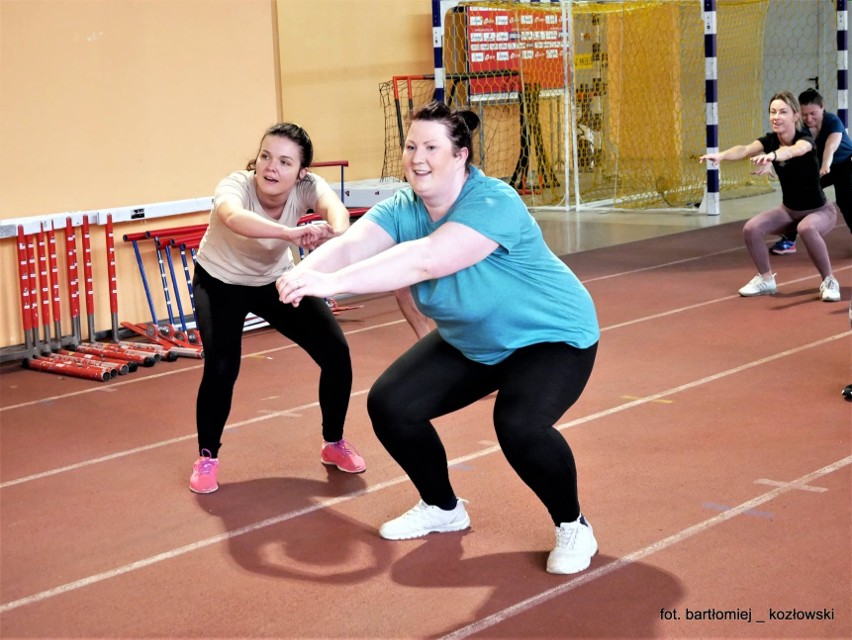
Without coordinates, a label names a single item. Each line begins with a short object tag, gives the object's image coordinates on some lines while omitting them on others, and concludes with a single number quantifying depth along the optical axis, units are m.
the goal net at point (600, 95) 13.42
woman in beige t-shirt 4.40
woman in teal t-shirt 3.37
